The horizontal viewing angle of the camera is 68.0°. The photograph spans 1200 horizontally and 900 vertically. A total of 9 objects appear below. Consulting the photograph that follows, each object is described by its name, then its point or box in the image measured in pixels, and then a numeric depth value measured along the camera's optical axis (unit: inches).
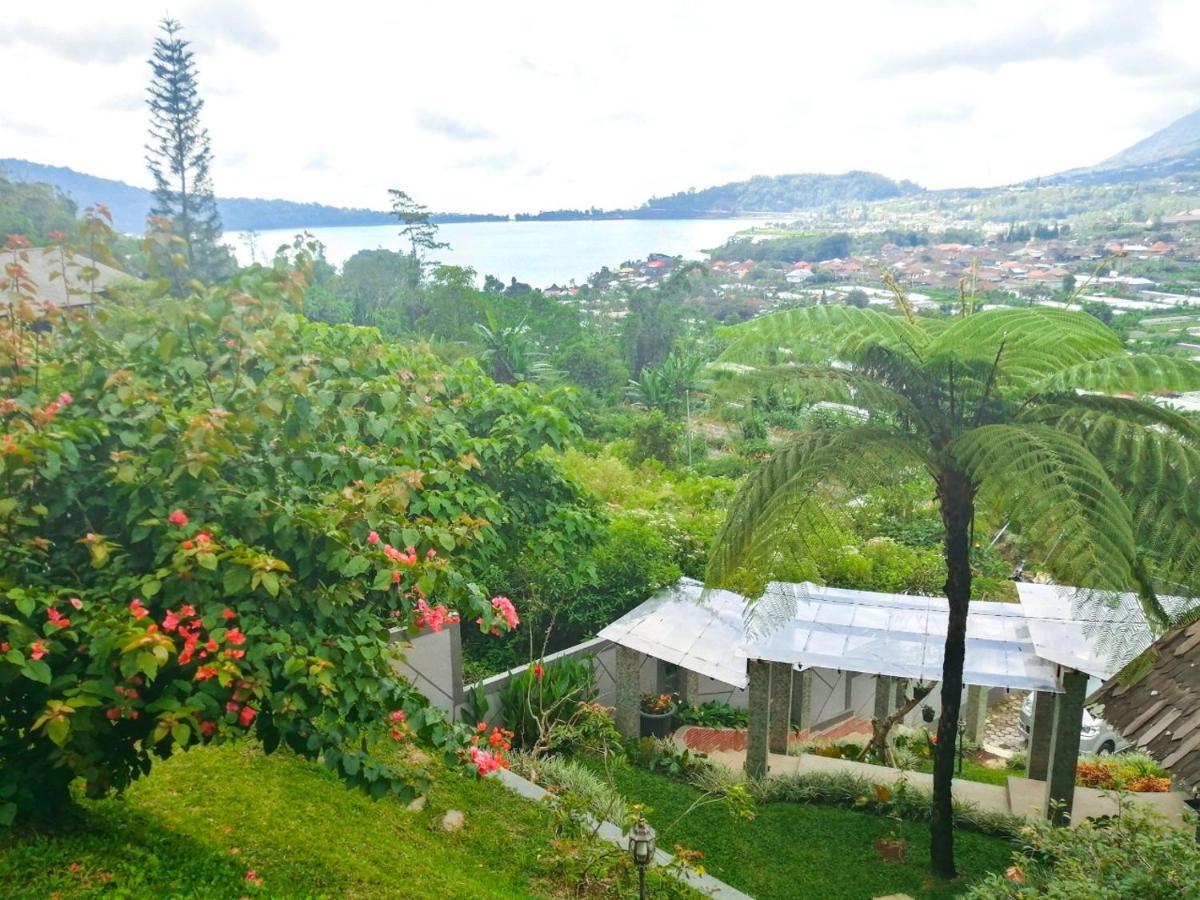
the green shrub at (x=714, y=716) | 384.8
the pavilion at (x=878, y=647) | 269.6
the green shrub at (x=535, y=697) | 318.3
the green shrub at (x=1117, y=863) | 146.2
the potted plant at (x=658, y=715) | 364.8
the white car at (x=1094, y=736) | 407.8
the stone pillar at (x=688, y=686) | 395.9
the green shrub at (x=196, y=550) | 120.9
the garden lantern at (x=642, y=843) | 167.8
